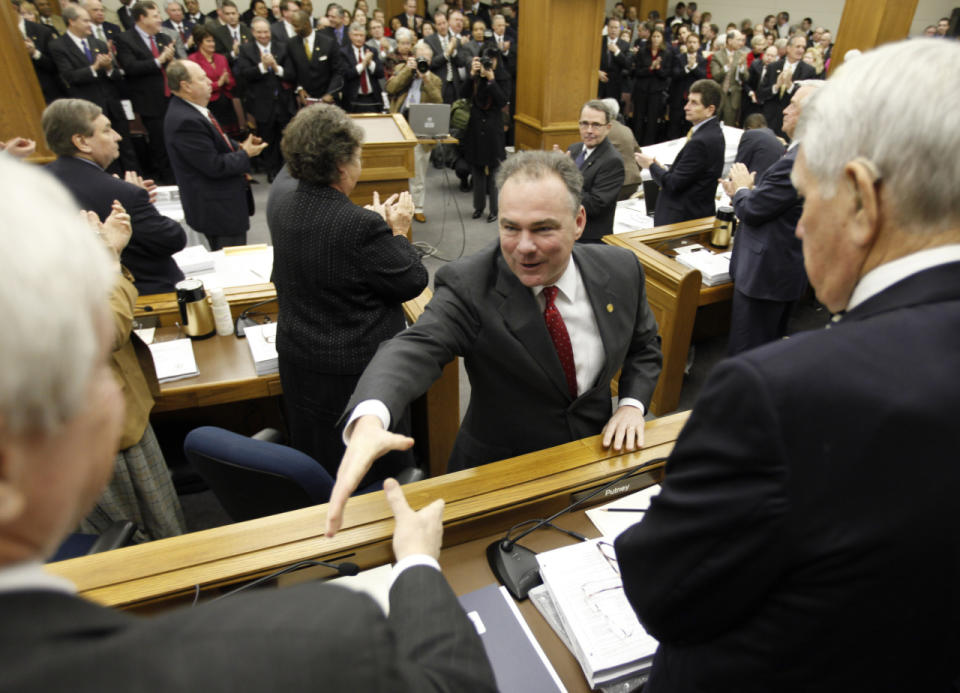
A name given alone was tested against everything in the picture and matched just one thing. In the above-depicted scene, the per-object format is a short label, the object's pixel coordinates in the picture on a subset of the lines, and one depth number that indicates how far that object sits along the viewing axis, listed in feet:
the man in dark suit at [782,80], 24.63
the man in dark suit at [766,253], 9.41
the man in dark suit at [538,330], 5.10
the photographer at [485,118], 18.71
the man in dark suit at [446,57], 23.38
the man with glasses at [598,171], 12.25
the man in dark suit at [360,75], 22.75
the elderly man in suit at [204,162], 11.18
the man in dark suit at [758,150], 11.94
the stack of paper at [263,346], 7.64
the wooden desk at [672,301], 10.06
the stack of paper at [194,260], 10.21
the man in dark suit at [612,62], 28.99
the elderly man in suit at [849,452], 1.99
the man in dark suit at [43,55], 18.94
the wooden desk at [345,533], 3.63
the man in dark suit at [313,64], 22.36
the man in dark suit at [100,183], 7.99
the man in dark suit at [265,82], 22.18
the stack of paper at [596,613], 3.36
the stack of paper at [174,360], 7.29
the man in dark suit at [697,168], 12.16
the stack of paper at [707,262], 10.91
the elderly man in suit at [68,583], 1.24
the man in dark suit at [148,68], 19.85
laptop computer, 17.26
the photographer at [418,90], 19.36
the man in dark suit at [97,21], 20.18
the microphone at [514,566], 3.91
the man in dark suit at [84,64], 18.56
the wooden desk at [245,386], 7.27
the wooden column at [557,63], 20.33
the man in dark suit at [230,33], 23.38
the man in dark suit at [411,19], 29.76
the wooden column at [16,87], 14.23
